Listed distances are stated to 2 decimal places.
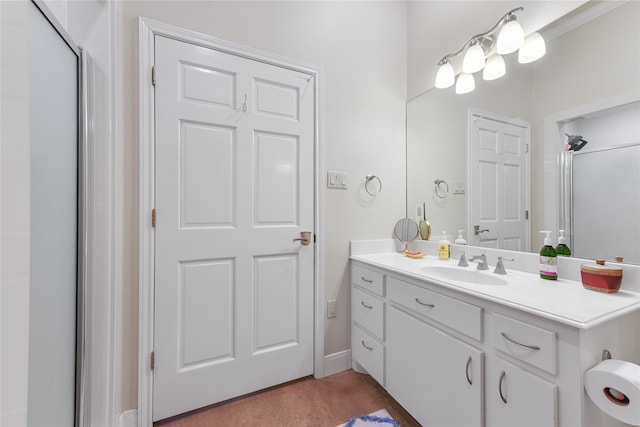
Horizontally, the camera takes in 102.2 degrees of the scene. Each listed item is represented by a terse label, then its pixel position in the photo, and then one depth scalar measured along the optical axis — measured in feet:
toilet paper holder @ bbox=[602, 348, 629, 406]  2.19
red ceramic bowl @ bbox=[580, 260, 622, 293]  3.11
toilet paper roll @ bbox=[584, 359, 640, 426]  2.14
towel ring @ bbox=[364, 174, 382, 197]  6.18
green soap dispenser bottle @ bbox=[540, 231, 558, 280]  3.73
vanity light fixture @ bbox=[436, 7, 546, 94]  4.26
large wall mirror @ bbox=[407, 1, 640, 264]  3.33
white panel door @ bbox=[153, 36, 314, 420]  4.43
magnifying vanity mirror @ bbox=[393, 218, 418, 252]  6.41
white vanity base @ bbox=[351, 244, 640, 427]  2.46
